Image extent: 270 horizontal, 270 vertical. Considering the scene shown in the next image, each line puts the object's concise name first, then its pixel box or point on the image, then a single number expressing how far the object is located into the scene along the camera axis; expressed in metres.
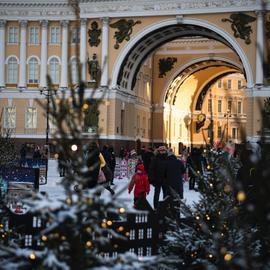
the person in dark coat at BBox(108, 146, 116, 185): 23.90
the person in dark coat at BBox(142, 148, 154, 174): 23.73
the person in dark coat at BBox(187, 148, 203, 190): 20.92
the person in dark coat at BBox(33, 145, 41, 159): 33.00
